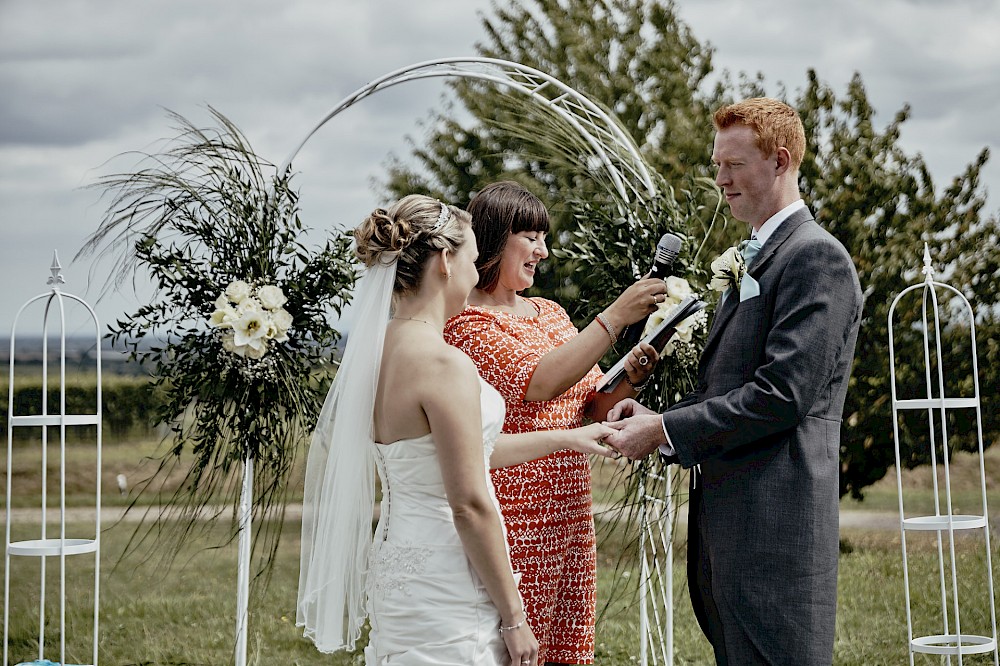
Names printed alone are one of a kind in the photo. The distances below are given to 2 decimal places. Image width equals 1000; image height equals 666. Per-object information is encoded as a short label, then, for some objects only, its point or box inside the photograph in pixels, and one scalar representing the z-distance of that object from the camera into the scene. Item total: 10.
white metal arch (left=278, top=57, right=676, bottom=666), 4.02
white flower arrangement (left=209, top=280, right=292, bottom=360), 3.55
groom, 2.45
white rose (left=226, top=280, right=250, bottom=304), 3.56
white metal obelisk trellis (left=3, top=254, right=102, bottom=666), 3.76
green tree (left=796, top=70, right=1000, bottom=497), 10.29
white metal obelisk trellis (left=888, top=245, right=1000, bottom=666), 3.96
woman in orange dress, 3.04
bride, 2.29
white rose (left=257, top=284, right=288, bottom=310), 3.58
